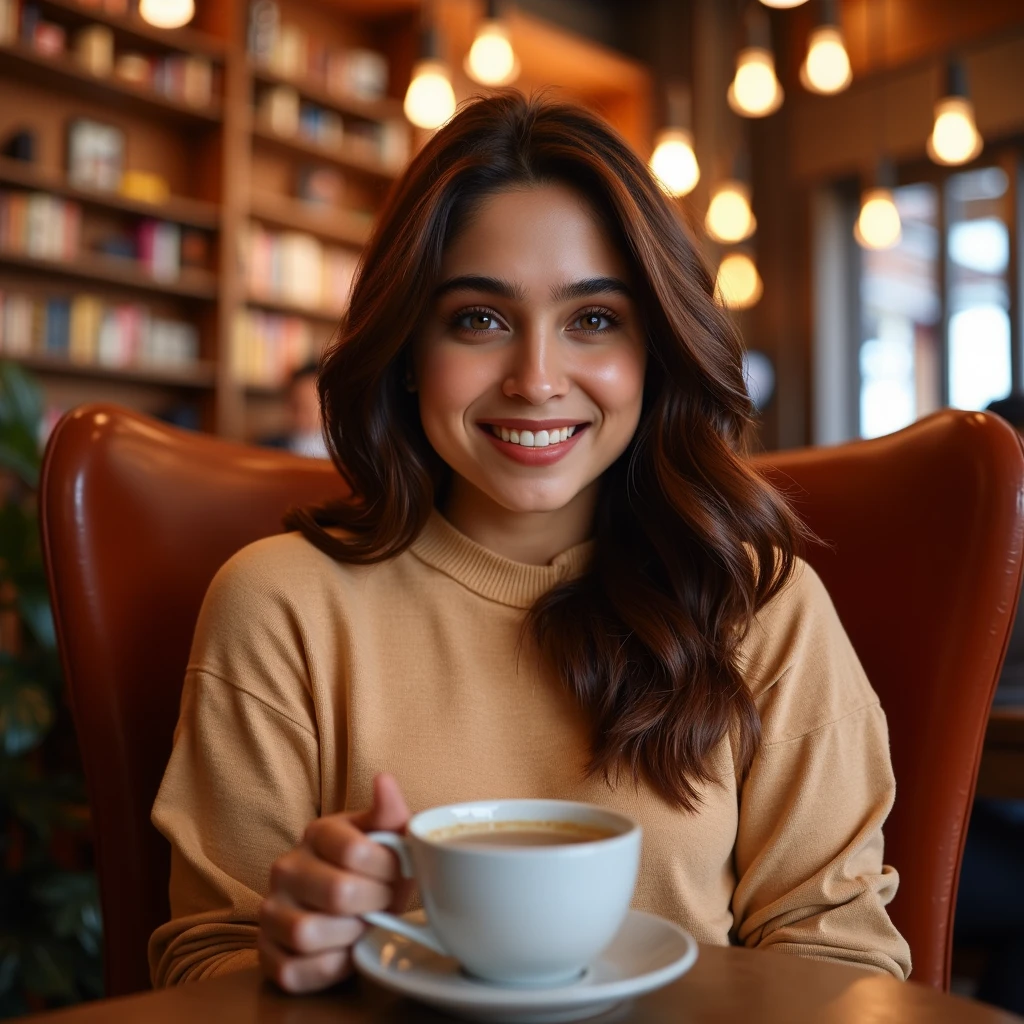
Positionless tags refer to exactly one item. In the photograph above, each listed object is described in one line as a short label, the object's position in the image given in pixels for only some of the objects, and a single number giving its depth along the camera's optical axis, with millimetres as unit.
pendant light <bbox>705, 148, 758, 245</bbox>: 3926
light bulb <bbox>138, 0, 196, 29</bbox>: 2559
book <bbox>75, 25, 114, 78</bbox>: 4484
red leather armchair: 1147
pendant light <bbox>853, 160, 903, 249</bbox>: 3855
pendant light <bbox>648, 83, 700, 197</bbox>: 3568
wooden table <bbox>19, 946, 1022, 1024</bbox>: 589
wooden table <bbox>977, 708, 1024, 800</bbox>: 1438
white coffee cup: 564
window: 5297
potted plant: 2129
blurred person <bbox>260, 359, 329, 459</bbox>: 4484
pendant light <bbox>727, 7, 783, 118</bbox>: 3223
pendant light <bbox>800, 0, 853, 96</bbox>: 3041
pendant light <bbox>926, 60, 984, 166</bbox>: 3336
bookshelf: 4457
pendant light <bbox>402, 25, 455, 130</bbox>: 3016
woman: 1063
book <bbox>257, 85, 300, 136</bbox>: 5090
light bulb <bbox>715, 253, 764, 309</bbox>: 4520
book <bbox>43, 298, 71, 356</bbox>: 4461
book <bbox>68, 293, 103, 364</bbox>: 4551
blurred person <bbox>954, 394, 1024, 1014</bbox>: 1678
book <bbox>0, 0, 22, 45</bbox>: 4197
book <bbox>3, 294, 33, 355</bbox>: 4367
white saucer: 560
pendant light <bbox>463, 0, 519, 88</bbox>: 3146
